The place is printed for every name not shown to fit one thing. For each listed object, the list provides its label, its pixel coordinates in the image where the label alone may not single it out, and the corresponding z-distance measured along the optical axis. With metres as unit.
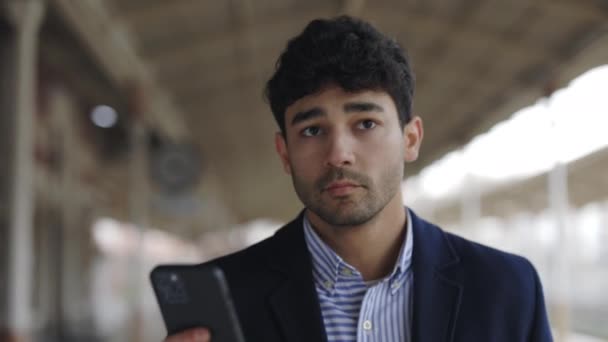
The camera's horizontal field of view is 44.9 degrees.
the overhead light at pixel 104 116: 9.78
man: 1.41
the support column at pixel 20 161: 5.16
